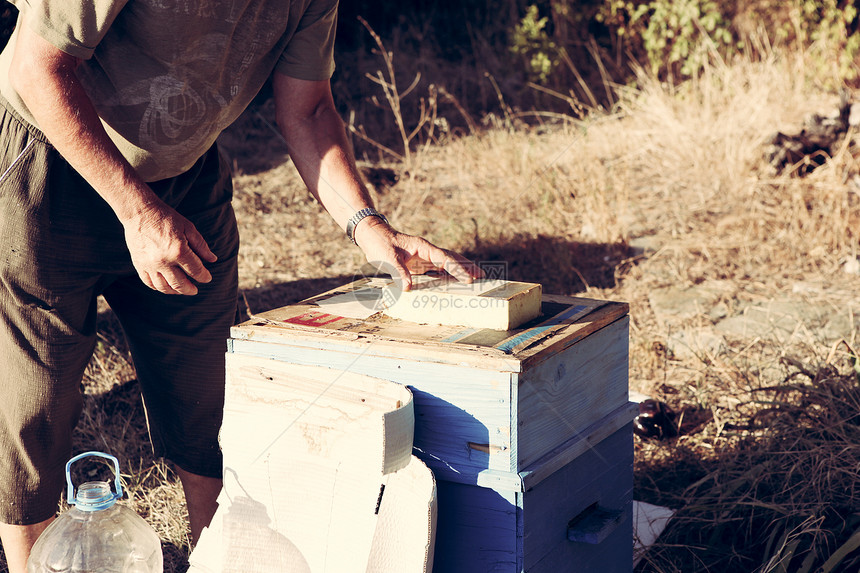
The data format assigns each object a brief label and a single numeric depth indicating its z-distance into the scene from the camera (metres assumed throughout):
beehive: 1.51
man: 1.62
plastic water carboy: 1.68
